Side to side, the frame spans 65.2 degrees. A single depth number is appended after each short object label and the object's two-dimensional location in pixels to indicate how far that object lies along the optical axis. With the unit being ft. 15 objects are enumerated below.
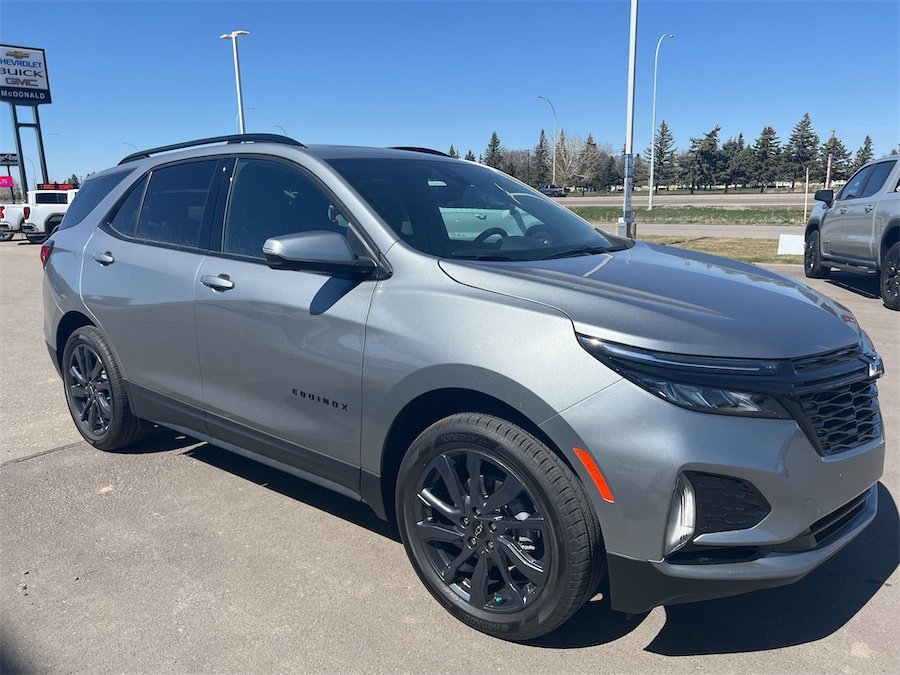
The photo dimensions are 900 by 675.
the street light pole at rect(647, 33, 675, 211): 130.93
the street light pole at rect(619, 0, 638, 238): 57.11
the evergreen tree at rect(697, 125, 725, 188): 282.77
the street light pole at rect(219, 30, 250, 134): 96.53
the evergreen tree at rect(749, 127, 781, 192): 274.98
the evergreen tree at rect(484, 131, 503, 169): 302.04
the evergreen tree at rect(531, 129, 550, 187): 306.35
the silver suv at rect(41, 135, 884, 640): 7.11
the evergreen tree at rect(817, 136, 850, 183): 256.11
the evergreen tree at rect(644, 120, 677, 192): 314.14
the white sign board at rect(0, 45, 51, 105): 139.74
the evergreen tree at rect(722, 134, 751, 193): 282.58
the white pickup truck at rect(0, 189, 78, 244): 80.12
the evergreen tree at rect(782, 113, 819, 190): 263.49
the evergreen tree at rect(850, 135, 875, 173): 298.90
